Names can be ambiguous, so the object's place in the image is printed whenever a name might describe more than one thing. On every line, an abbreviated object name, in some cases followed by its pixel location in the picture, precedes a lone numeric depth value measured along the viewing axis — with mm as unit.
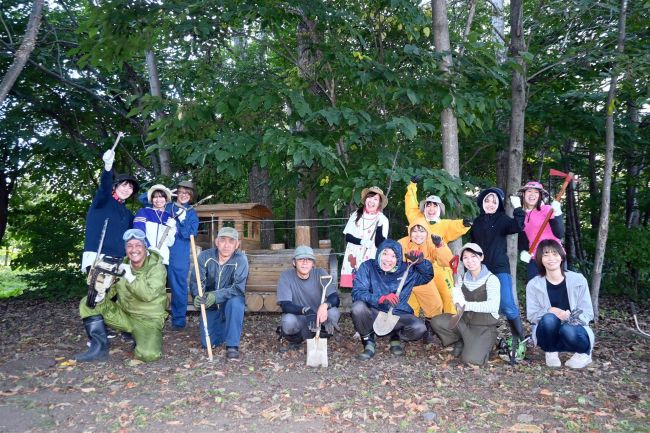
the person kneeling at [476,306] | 5090
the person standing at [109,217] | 5547
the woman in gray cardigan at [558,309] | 4887
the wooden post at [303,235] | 6915
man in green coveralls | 5125
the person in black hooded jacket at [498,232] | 5504
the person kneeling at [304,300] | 5293
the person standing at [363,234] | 5878
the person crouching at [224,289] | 5332
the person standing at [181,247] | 6008
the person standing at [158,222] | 5867
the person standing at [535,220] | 5555
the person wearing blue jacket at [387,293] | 5281
